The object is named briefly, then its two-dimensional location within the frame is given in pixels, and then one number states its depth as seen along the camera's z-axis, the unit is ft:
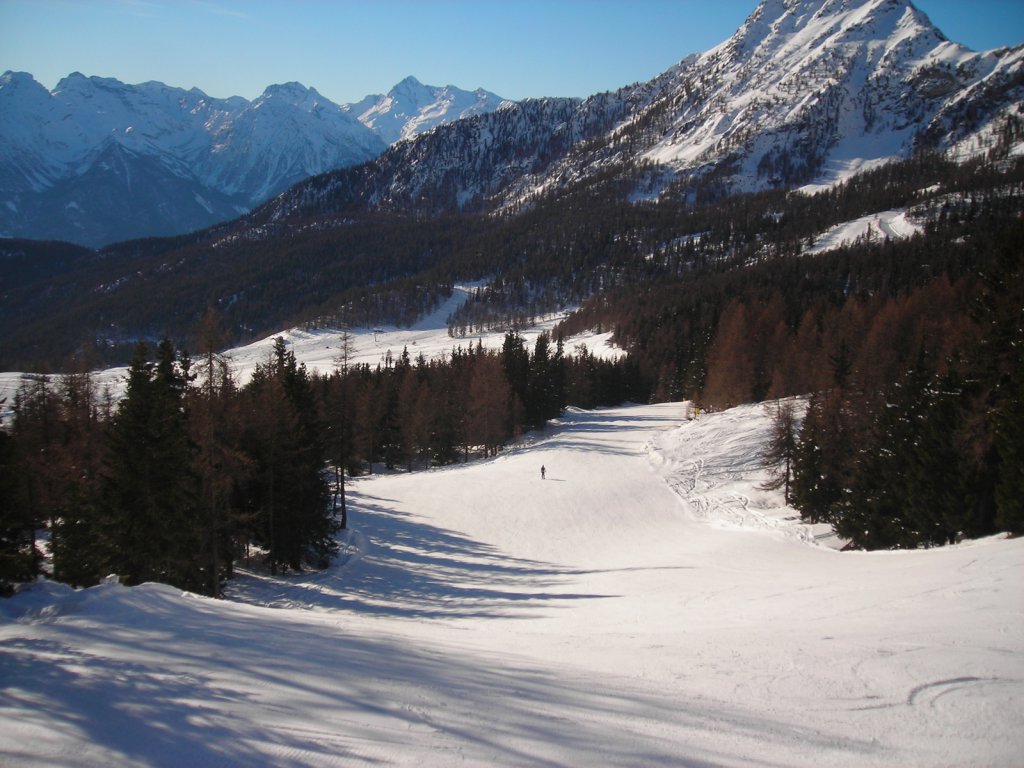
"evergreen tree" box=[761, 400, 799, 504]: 119.34
